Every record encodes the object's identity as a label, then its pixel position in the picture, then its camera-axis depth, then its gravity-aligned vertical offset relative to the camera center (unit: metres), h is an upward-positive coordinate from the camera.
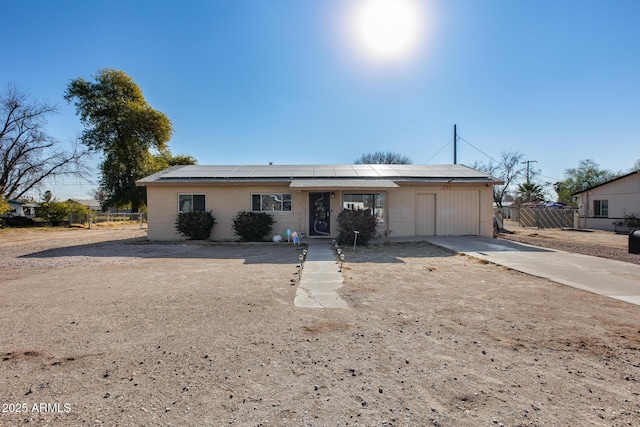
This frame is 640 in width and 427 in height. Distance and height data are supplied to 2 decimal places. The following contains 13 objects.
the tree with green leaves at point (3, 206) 21.21 +0.77
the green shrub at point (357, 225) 12.05 -0.32
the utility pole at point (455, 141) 25.78 +6.18
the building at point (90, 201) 84.54 +4.46
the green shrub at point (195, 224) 13.55 -0.30
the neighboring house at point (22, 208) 40.56 +1.35
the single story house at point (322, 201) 13.98 +0.70
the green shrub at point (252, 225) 13.32 -0.35
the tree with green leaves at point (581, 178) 45.22 +5.48
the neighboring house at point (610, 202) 20.48 +0.96
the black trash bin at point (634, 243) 10.30 -0.87
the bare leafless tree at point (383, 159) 43.08 +7.93
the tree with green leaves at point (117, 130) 29.11 +8.17
